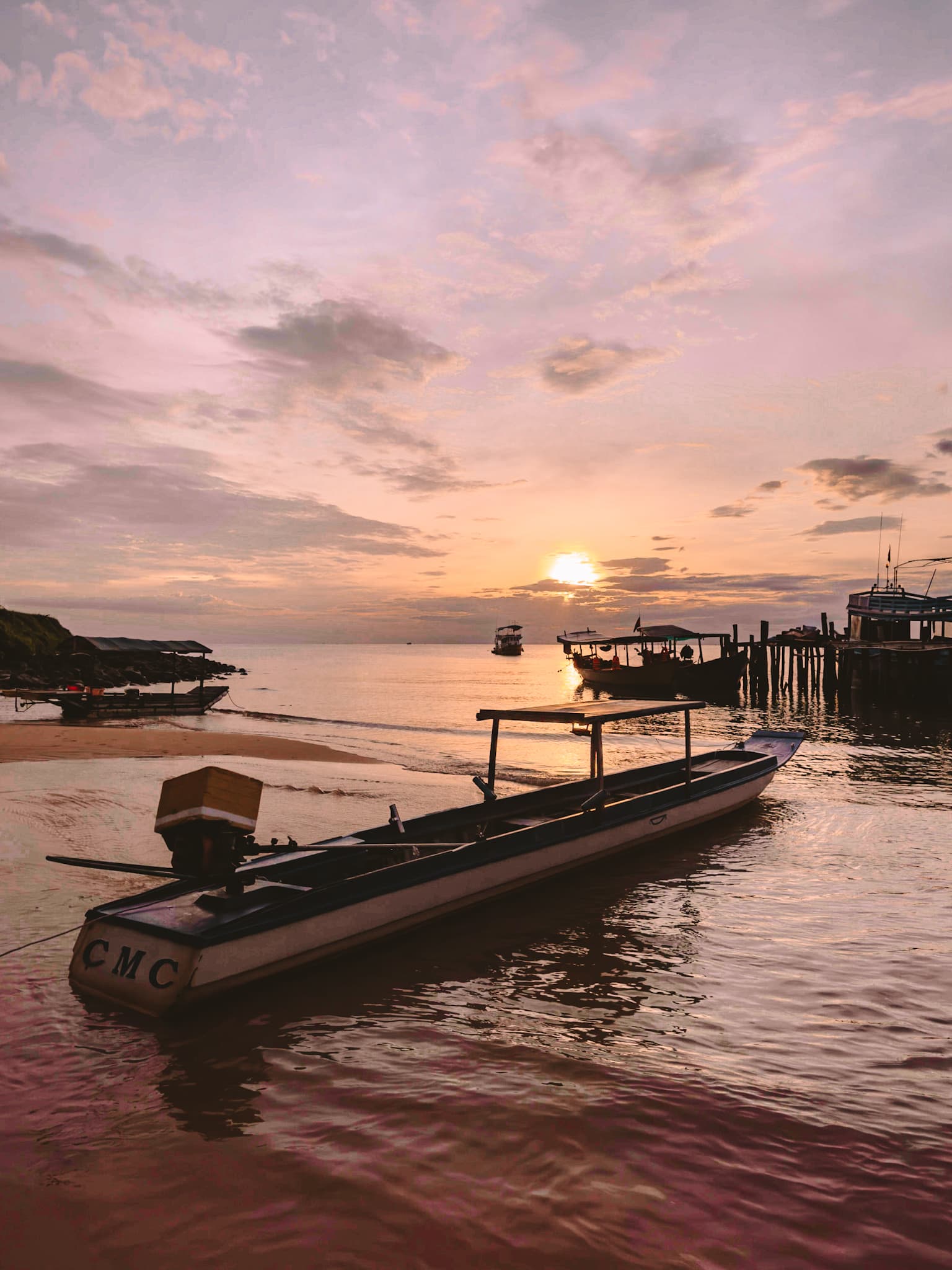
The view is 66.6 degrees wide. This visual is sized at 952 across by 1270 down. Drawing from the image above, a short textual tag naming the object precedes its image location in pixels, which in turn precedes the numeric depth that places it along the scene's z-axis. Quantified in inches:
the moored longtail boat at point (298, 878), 248.1
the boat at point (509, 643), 6058.1
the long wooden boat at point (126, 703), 1353.3
